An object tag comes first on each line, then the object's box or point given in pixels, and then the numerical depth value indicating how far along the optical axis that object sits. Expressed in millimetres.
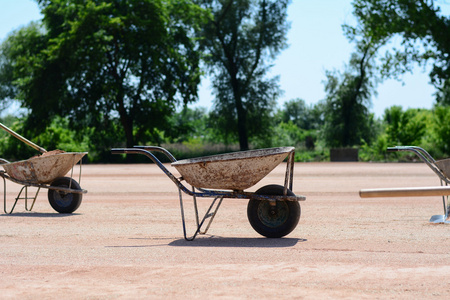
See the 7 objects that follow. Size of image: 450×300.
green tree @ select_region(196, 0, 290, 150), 41844
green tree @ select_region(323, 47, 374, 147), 42125
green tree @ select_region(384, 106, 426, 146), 36594
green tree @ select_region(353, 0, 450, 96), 29234
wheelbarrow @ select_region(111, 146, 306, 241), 6109
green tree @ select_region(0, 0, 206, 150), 34781
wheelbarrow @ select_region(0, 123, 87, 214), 8898
